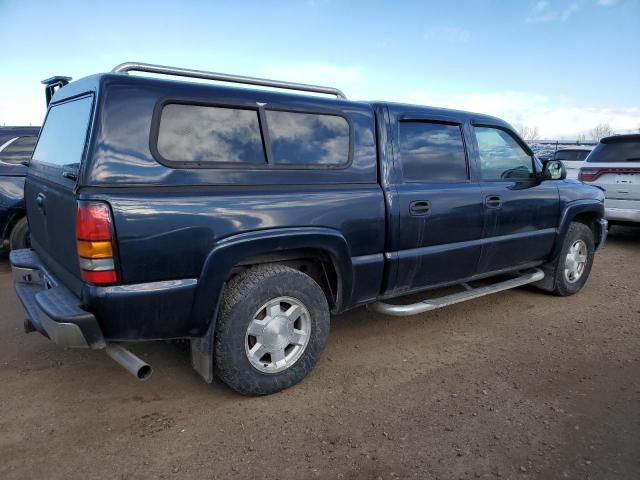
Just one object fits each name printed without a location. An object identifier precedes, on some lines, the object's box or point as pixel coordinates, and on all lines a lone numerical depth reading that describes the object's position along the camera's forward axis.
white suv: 7.23
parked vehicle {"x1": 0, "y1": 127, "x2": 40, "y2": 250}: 5.43
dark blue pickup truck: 2.37
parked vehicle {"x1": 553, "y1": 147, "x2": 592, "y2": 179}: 12.83
